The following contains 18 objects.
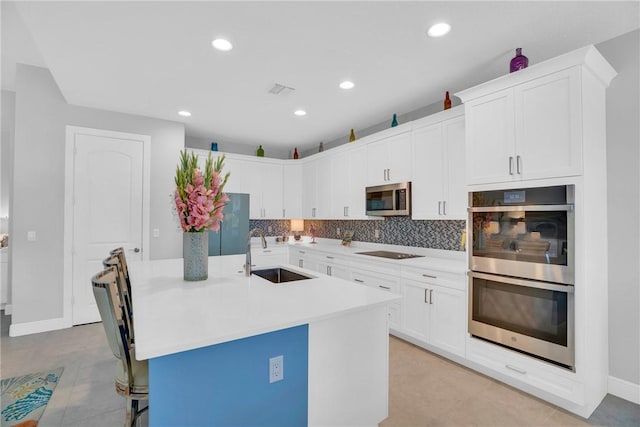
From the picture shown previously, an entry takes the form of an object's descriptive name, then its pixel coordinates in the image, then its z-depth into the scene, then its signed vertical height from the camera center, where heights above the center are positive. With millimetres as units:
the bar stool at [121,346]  1386 -616
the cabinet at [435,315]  2814 -941
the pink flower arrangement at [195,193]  2010 +155
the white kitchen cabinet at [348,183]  4434 +513
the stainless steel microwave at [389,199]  3668 +233
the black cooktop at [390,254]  3832 -475
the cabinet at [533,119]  2113 +752
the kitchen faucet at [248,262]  2287 -332
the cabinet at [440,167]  3135 +544
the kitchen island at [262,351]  1218 -616
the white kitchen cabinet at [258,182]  5281 +620
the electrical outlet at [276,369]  1444 -707
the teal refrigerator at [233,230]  4863 -211
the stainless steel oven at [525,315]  2158 -735
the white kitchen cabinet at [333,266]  4160 -682
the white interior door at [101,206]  3850 +141
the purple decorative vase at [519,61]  2404 +1218
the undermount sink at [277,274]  2615 -495
